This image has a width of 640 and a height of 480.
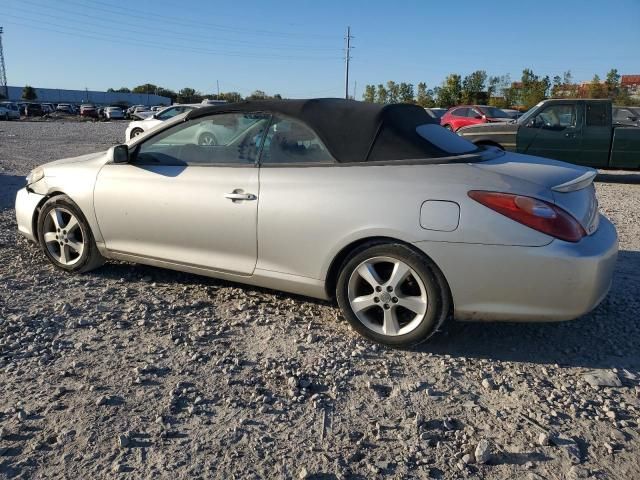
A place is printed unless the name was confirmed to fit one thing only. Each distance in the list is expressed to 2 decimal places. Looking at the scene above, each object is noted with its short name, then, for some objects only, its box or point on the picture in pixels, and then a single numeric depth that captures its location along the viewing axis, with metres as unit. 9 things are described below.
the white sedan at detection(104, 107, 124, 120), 52.62
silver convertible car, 3.03
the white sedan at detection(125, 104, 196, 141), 16.77
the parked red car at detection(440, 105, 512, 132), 19.03
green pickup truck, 10.52
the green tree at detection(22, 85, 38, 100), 88.88
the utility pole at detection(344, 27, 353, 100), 68.18
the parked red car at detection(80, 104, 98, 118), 57.25
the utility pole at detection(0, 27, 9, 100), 86.69
